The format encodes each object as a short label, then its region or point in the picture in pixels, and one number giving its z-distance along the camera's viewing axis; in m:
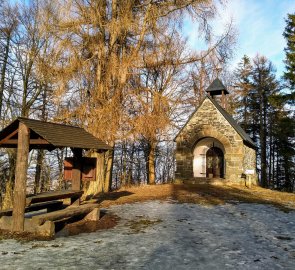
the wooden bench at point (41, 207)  7.55
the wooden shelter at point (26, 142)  7.12
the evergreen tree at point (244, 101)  32.44
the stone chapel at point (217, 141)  17.73
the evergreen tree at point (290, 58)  23.98
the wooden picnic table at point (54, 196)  7.40
